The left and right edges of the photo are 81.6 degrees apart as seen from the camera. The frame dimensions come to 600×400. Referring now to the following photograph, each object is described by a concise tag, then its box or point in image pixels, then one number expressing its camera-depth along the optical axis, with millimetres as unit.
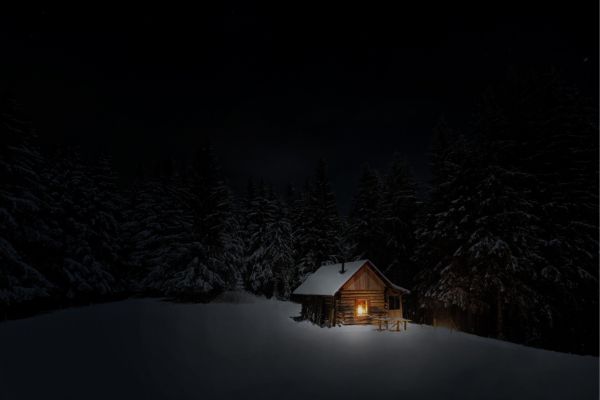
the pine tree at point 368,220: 36969
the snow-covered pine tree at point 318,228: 43750
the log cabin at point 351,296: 28031
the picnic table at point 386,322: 25025
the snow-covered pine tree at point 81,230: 30797
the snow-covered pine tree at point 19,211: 20469
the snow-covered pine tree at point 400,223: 34844
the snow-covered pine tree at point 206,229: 36906
